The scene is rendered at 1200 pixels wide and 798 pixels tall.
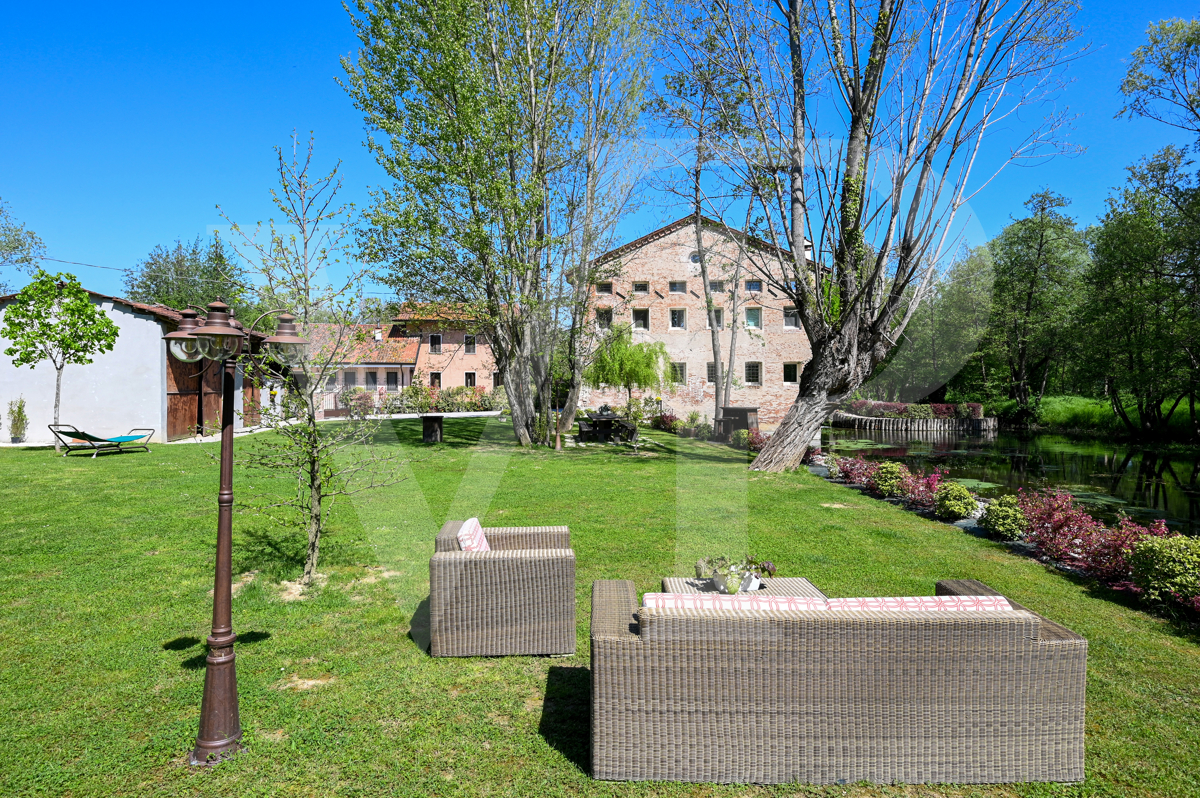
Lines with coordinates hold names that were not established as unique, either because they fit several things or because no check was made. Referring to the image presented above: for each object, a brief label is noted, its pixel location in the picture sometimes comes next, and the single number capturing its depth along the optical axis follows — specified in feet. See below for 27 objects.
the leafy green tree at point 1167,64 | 66.95
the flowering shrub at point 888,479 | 35.04
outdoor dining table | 67.40
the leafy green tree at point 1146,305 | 75.51
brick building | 101.71
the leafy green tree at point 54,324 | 50.88
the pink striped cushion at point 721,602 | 9.84
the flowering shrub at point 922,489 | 32.07
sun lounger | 50.16
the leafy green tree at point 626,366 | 81.71
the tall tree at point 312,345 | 18.75
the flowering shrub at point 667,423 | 84.83
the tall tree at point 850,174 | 41.39
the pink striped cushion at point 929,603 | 9.80
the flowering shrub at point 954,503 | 29.35
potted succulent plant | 13.51
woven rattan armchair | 14.35
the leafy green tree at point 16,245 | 114.73
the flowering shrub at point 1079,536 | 20.52
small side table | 14.29
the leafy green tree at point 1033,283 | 108.37
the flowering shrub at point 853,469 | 39.65
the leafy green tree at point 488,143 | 55.77
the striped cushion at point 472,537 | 15.33
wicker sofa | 9.42
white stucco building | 59.06
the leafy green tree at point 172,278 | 153.69
